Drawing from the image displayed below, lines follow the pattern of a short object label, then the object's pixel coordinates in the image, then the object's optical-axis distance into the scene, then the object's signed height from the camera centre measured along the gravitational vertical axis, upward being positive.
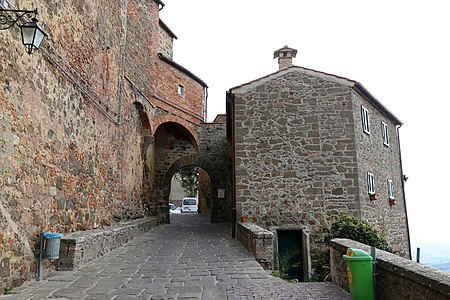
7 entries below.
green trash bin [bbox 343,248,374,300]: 3.96 -0.82
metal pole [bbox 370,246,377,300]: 3.97 -0.79
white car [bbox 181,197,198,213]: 27.89 -0.26
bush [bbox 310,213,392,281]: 8.62 -0.82
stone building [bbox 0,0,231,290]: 4.66 +1.63
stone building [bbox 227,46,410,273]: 9.94 +1.42
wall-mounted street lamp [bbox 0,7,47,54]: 4.32 +2.14
